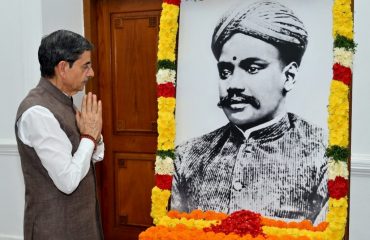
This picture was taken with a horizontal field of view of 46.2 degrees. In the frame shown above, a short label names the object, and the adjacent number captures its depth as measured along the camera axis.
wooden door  3.76
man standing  1.93
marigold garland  2.19
